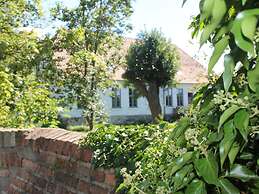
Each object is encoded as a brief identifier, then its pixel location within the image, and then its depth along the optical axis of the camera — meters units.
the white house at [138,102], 29.98
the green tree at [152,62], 23.27
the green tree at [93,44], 15.27
